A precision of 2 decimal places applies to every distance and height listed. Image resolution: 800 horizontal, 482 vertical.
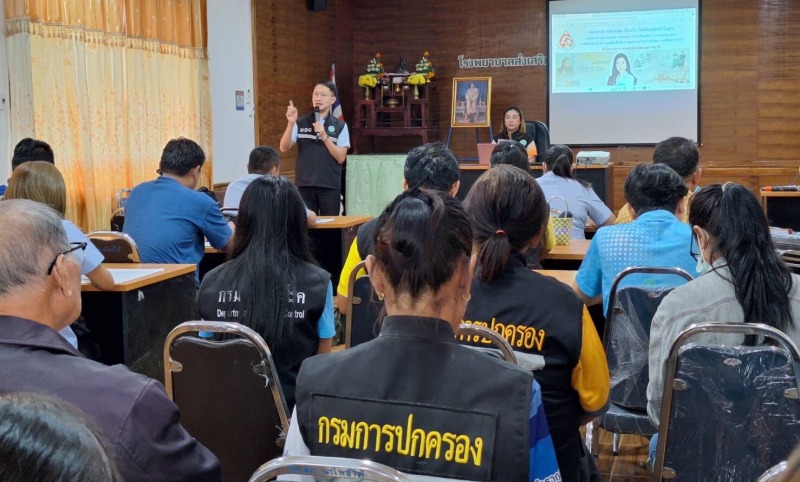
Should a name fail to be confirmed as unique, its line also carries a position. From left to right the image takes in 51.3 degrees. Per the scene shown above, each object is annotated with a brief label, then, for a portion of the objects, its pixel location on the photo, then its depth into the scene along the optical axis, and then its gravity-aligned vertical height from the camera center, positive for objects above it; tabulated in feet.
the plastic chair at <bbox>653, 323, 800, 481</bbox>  6.26 -2.08
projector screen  29.94 +2.42
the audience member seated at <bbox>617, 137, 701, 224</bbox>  13.21 -0.36
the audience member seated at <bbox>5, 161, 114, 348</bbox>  10.00 -0.54
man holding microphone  22.22 -0.24
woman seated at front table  26.09 +0.36
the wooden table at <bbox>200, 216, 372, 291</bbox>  17.60 -2.10
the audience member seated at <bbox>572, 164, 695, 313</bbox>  9.66 -1.26
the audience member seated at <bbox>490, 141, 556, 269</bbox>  14.87 -0.31
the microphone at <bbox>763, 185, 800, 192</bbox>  21.27 -1.35
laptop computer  25.91 -0.40
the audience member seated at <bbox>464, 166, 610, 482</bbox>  6.10 -1.40
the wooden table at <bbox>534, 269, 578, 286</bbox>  10.89 -1.84
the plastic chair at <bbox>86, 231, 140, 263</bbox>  12.66 -1.53
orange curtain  18.04 +1.42
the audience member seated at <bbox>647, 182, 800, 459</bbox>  6.91 -1.26
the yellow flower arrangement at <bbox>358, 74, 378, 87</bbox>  31.30 +2.26
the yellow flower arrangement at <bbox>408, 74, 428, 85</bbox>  30.95 +2.25
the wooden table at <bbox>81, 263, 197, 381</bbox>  11.55 -2.43
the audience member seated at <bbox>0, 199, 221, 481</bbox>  4.32 -1.23
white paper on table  11.30 -1.82
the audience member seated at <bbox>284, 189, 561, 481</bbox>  4.19 -1.27
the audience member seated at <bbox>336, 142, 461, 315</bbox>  11.08 -0.39
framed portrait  31.42 +1.43
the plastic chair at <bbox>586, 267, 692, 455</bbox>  8.50 -2.21
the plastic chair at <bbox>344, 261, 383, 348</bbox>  9.34 -1.89
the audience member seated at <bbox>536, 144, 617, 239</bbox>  15.47 -1.04
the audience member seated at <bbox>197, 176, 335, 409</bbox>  7.97 -1.37
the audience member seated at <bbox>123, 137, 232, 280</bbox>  13.46 -1.13
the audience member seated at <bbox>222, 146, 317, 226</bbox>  16.56 -0.40
